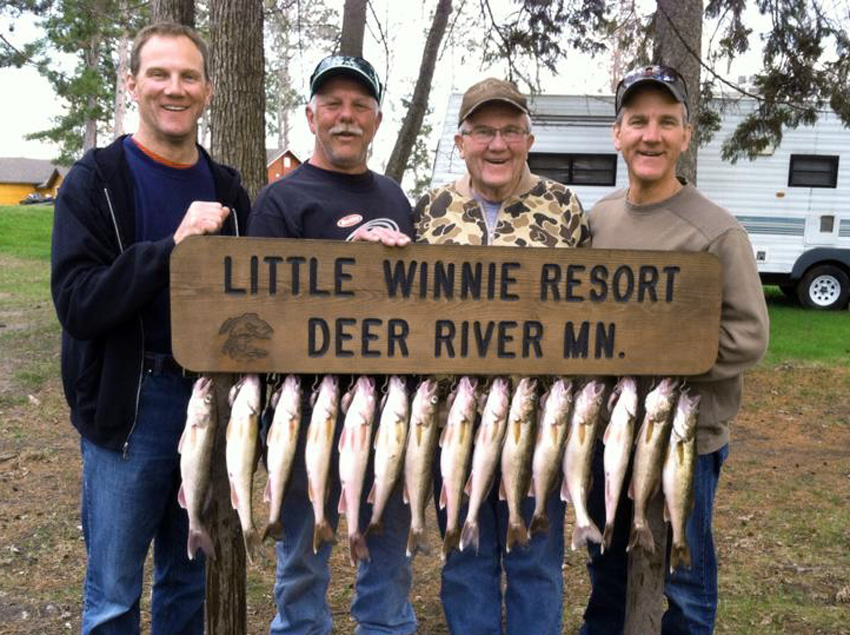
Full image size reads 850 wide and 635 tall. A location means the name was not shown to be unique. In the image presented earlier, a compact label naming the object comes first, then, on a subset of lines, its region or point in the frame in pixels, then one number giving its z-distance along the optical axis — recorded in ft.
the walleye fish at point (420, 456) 8.71
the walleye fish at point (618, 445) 9.00
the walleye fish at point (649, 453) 8.94
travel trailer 42.75
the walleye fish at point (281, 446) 8.55
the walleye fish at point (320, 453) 8.64
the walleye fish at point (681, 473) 8.89
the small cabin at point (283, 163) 120.16
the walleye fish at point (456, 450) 8.84
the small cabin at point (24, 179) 202.49
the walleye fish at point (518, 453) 8.87
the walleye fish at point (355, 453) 8.70
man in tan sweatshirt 9.34
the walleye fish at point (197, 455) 8.56
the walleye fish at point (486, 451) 8.84
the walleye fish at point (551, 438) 8.93
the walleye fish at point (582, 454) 8.96
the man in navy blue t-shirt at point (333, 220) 9.37
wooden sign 8.52
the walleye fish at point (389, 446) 8.67
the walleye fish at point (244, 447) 8.59
